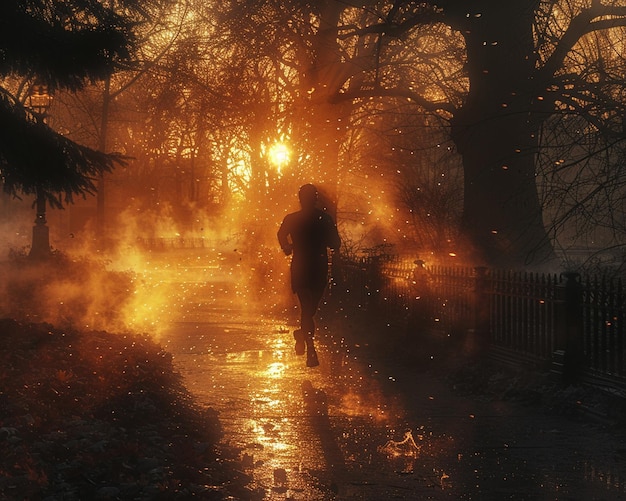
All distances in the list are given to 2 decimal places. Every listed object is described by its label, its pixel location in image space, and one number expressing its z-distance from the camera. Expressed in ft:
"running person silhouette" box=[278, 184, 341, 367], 38.01
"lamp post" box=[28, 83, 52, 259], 106.32
